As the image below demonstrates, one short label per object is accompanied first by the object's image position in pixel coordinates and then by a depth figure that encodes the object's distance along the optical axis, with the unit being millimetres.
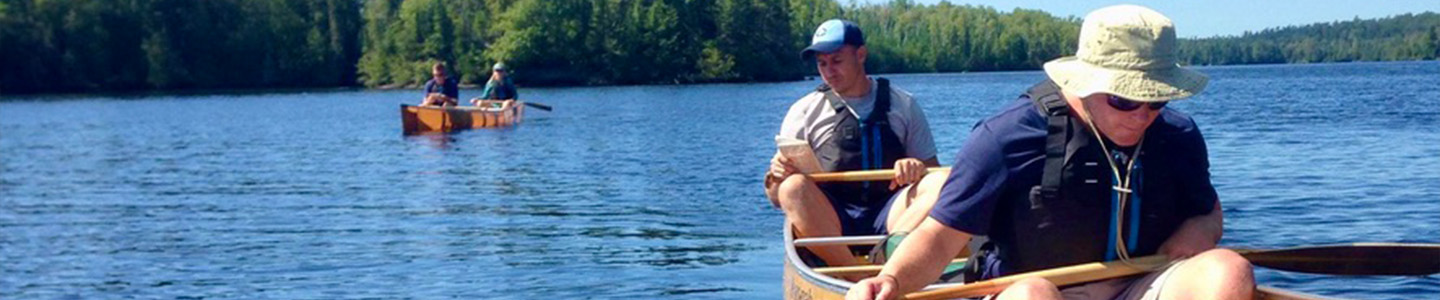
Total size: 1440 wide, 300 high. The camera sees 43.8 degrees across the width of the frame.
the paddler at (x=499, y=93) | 38641
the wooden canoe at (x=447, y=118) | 35625
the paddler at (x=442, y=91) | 35906
